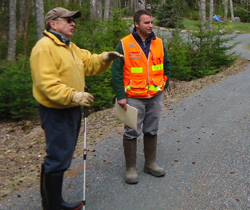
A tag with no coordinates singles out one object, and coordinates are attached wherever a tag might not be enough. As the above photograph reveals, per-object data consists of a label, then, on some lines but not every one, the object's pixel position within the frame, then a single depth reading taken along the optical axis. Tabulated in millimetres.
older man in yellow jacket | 2855
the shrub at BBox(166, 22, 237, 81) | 12398
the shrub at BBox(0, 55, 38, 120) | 8703
